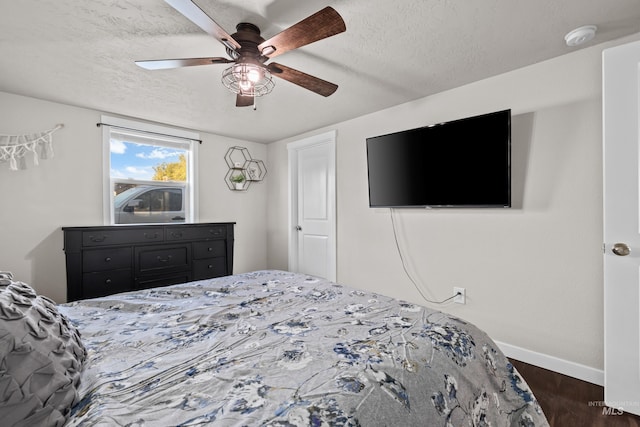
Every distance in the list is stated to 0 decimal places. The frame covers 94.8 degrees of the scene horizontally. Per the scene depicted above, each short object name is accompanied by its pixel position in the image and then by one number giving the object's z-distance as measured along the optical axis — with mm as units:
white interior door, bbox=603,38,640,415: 1648
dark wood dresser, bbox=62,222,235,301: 2691
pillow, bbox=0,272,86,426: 671
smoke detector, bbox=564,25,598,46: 1766
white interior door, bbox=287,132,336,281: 3723
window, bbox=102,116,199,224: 3271
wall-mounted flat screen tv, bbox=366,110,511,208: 2246
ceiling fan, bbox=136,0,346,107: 1331
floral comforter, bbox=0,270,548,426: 753
